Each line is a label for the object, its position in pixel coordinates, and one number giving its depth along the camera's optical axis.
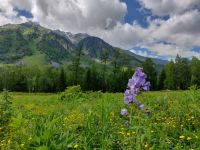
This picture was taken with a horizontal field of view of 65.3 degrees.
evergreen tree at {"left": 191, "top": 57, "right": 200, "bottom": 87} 50.58
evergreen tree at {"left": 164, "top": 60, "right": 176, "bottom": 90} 50.38
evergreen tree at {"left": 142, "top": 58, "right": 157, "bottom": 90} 52.22
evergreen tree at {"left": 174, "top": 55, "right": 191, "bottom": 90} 52.40
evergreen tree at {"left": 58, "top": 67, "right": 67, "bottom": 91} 50.92
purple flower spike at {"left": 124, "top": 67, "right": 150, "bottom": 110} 2.12
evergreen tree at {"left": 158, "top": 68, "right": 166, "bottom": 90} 52.74
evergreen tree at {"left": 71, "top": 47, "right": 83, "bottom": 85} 48.74
